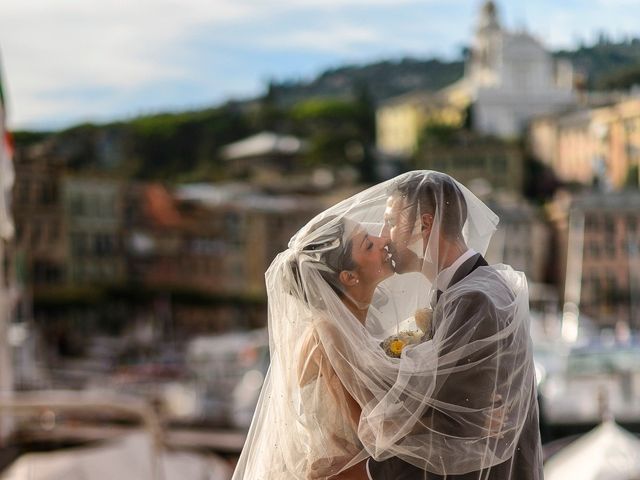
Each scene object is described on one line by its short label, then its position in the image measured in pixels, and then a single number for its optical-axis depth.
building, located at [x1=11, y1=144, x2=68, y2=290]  55.78
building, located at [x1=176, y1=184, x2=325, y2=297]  57.72
